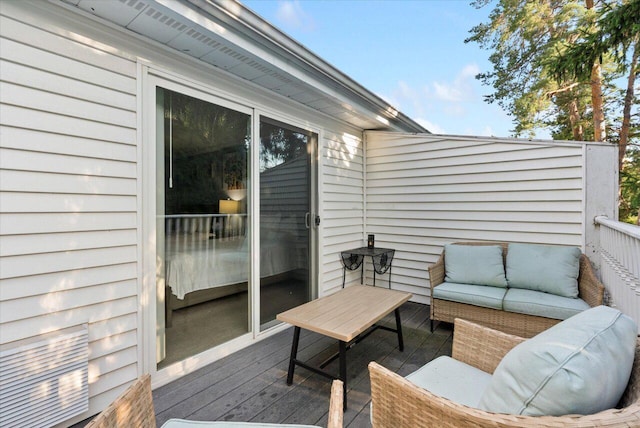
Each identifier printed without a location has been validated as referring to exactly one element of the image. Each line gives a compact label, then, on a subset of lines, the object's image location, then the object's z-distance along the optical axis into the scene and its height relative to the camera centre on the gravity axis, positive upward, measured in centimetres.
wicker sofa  268 -101
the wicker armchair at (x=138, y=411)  94 -68
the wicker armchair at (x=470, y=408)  78 -68
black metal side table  411 -70
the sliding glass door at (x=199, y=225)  232 -12
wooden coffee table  201 -79
